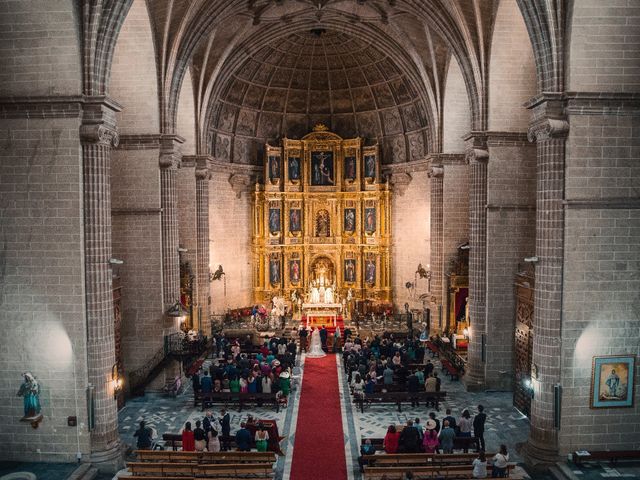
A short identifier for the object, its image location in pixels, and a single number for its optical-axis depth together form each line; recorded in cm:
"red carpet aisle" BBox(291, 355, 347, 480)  1525
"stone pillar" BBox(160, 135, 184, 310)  2258
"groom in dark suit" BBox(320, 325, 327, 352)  2949
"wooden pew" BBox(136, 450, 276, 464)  1445
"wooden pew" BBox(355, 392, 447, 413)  1967
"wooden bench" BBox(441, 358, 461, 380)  2416
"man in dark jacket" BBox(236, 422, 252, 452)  1521
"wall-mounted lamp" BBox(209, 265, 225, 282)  3325
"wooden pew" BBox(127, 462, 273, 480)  1380
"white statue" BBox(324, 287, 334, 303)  3416
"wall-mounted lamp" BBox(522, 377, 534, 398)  1583
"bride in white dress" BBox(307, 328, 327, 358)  2819
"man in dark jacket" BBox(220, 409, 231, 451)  1611
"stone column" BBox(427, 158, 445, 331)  3002
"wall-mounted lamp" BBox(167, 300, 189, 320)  2253
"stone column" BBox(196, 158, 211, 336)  2966
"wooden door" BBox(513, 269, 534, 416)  1936
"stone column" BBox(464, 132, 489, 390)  2191
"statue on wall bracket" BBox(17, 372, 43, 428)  1462
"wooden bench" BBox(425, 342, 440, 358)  2814
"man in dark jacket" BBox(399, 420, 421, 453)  1487
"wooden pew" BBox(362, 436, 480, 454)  1589
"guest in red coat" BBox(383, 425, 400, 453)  1508
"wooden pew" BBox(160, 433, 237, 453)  1609
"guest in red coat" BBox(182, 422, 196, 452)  1519
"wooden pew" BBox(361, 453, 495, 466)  1427
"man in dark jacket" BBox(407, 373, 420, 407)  1976
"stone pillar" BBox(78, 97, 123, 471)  1500
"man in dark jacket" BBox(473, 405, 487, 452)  1587
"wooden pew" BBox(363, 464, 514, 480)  1360
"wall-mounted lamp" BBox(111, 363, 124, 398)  1583
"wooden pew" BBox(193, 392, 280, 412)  2005
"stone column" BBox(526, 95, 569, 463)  1502
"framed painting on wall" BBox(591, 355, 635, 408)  1520
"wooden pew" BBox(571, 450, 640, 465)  1483
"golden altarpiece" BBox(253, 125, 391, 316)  3706
